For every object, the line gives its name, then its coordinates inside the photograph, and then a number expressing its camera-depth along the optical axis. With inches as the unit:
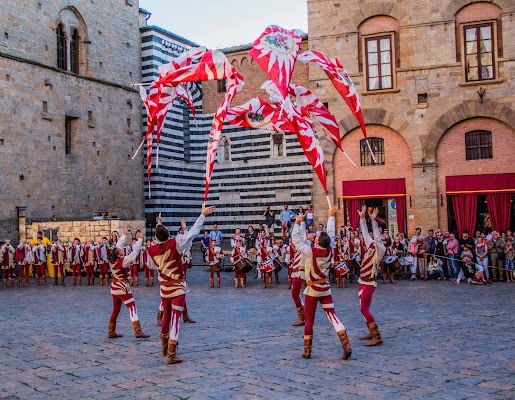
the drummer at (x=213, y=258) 748.0
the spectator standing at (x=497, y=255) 751.1
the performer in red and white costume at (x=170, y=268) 354.3
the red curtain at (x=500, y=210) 895.7
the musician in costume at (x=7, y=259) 844.6
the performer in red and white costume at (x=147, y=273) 795.4
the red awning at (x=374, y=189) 961.5
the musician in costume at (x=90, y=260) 834.8
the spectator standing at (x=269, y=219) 1030.1
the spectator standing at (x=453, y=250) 771.9
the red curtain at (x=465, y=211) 915.4
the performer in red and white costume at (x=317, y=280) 348.2
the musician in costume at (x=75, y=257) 845.8
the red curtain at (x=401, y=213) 954.1
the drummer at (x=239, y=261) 746.2
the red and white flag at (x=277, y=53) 491.8
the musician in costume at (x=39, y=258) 864.9
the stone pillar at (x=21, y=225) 998.2
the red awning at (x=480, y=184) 903.1
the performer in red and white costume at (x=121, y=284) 417.4
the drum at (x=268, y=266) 736.3
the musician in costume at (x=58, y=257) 853.8
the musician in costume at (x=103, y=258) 836.0
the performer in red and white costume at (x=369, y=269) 382.3
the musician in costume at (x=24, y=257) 859.4
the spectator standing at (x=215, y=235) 855.3
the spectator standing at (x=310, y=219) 998.4
